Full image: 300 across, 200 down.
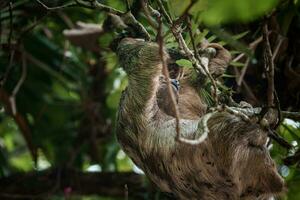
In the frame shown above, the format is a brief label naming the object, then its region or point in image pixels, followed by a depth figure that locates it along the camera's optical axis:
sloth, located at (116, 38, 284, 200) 4.91
